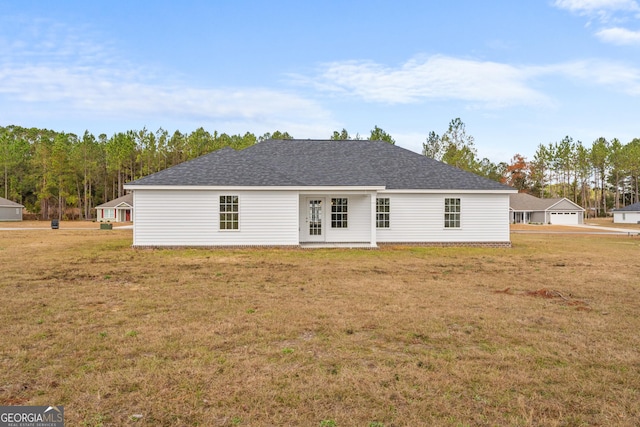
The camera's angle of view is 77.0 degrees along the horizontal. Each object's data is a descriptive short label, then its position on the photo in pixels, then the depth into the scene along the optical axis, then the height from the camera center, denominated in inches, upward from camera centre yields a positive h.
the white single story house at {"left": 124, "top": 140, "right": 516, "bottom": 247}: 706.2 +24.0
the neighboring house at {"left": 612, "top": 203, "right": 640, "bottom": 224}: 2215.9 -10.5
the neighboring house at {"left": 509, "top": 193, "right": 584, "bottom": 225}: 2226.9 +12.8
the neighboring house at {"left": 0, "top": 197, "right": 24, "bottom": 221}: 2121.1 +21.1
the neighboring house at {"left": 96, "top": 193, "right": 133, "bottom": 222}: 2146.9 +20.9
